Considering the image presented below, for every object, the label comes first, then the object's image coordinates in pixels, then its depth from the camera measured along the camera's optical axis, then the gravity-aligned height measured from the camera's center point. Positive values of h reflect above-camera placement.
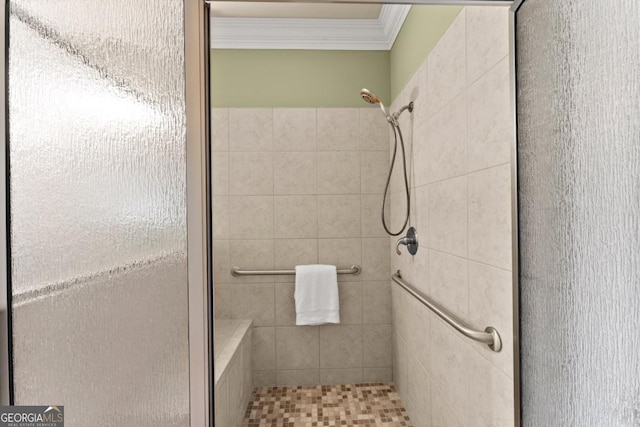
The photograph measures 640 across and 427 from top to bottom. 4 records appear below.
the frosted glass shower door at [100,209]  0.56 +0.01
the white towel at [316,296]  2.19 -0.49
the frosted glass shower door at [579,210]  0.50 +0.00
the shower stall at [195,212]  0.54 +0.00
